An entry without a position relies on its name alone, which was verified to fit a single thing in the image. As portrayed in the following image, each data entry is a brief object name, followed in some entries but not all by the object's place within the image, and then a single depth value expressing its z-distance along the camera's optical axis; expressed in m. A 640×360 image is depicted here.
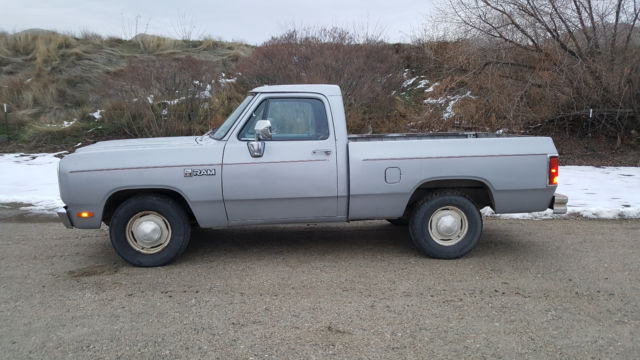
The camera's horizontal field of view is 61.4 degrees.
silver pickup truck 5.32
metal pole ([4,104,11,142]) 13.61
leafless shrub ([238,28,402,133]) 13.59
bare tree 11.62
